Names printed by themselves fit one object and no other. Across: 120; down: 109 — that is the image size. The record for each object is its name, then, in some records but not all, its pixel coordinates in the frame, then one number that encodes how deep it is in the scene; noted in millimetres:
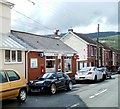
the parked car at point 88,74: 16959
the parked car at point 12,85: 7702
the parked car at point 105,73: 20434
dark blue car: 10731
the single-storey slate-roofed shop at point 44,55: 16257
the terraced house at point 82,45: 31865
